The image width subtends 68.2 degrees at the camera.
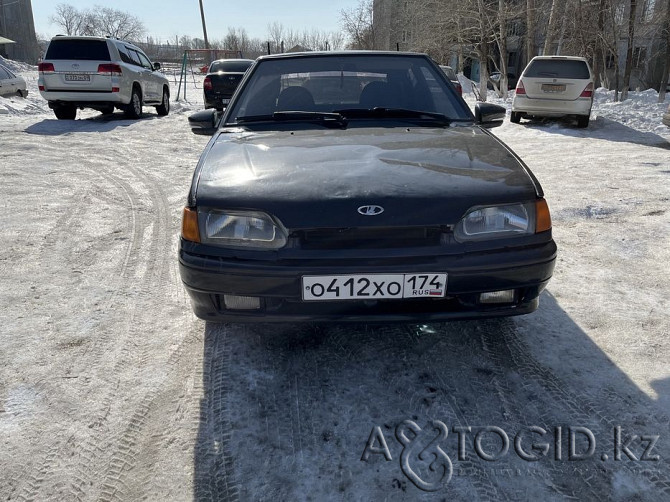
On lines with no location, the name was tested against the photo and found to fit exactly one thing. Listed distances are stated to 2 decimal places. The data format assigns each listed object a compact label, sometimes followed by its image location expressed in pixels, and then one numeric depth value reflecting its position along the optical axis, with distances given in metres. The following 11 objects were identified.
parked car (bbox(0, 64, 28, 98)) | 14.05
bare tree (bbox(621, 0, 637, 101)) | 14.95
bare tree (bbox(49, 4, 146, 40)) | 71.62
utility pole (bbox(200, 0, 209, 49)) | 36.13
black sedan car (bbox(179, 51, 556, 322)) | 2.02
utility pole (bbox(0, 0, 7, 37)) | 39.78
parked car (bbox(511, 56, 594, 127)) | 10.54
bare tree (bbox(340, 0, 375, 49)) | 38.14
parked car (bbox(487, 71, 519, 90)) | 23.55
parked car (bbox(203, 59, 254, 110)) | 12.91
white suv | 10.70
